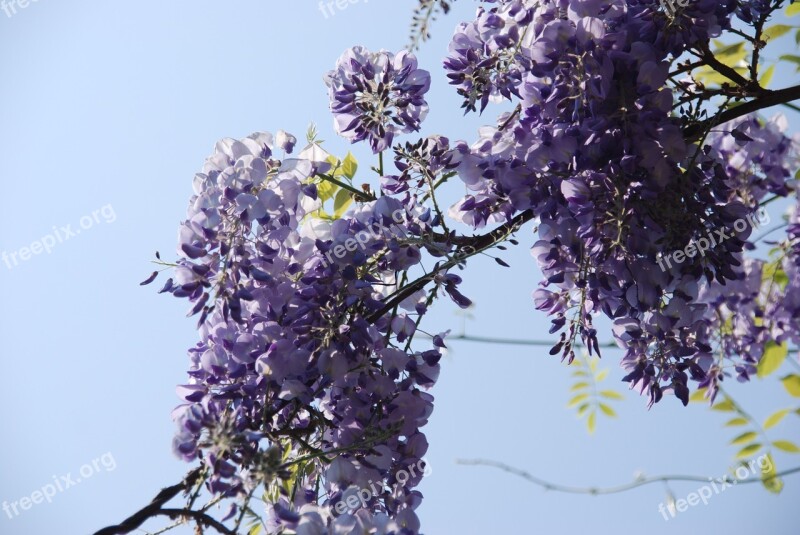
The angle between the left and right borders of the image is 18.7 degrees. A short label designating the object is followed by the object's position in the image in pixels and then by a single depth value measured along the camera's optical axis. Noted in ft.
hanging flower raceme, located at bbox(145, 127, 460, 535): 5.48
